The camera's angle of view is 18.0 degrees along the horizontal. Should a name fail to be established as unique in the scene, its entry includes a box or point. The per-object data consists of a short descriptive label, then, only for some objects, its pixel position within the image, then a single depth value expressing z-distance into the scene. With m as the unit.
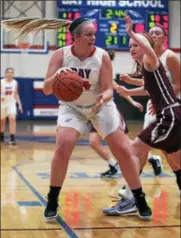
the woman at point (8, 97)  12.54
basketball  4.09
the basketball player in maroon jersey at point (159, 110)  4.84
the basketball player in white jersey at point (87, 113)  4.53
